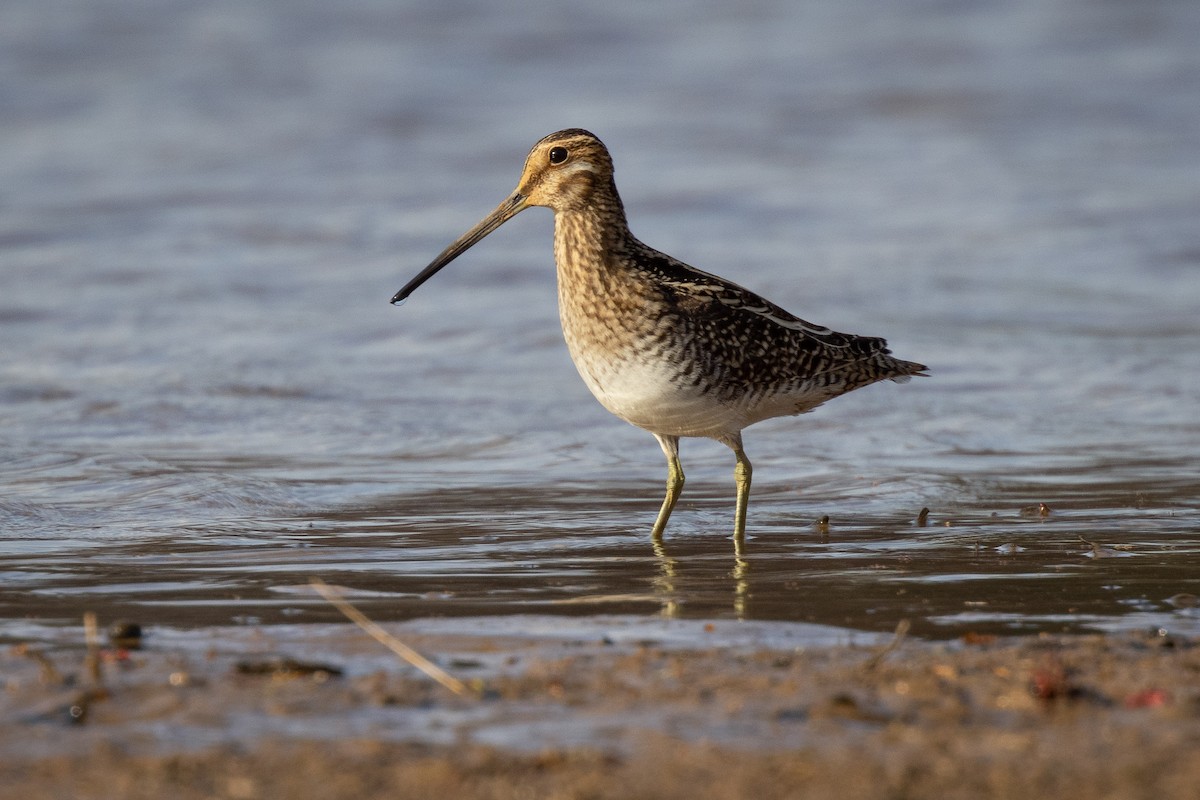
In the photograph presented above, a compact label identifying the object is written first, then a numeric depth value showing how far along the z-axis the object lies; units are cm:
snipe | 1437
